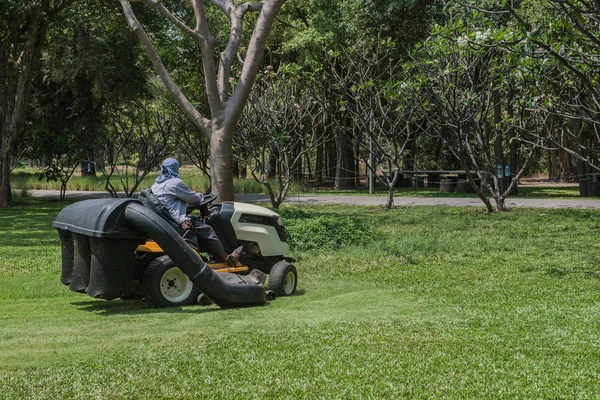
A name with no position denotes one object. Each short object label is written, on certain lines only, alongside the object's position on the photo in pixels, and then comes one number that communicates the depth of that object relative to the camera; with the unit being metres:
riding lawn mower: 8.45
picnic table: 36.47
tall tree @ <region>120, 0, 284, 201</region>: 16.55
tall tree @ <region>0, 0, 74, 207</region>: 28.59
